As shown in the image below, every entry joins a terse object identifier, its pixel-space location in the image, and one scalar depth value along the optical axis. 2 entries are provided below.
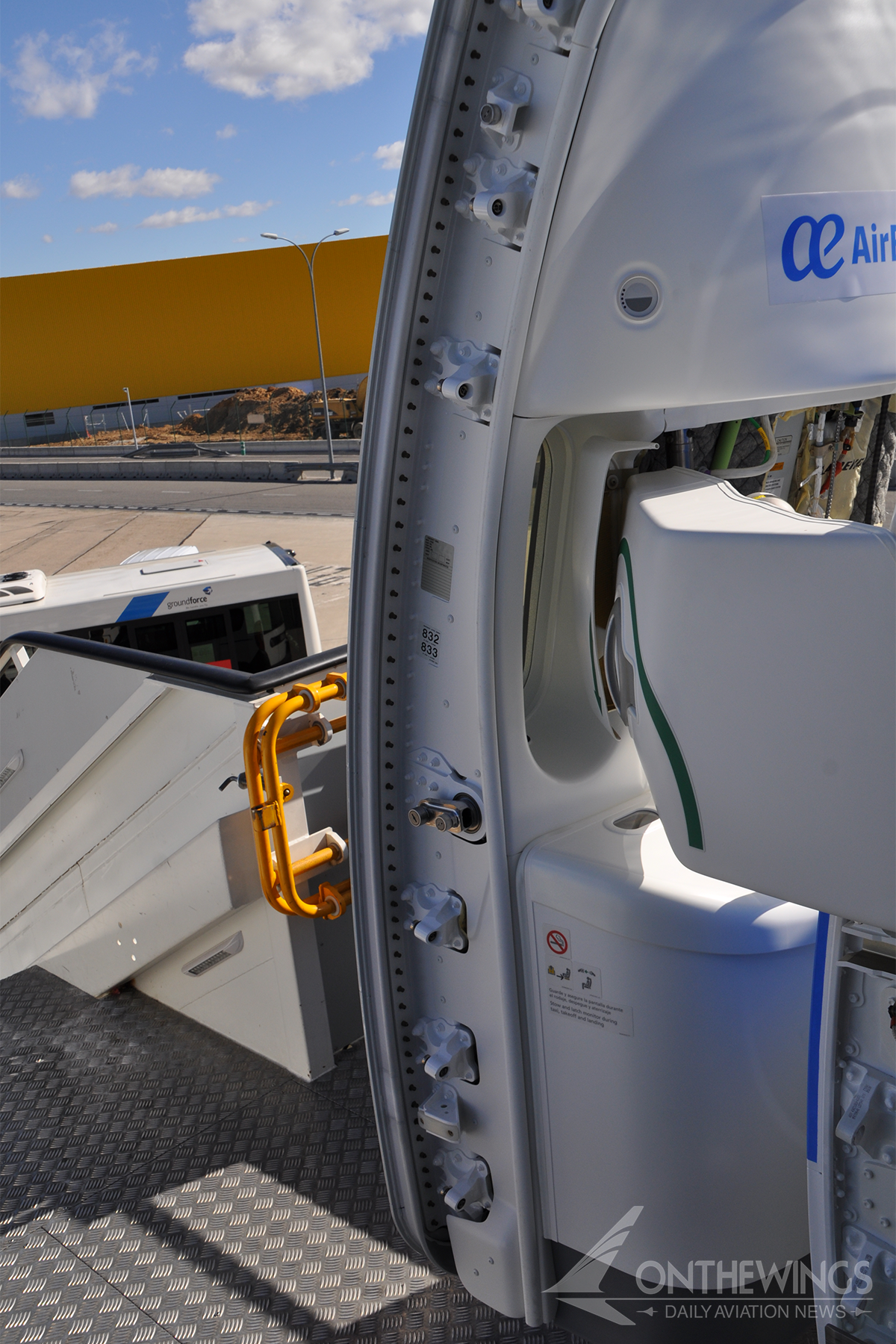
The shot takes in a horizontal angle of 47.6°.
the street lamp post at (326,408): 28.58
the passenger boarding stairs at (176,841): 3.56
